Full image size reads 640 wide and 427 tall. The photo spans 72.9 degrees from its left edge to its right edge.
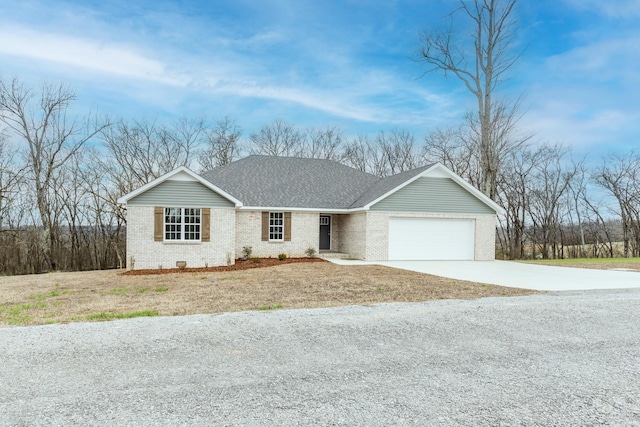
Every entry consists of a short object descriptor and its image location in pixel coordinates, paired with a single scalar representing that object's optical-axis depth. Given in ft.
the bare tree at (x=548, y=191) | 106.68
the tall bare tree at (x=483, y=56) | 87.15
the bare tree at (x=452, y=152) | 105.50
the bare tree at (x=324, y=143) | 114.83
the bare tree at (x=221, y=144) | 105.29
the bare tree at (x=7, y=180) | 75.31
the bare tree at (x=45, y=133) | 80.02
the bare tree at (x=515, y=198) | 104.58
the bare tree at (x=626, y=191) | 102.73
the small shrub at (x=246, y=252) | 64.03
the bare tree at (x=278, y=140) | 112.06
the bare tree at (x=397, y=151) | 112.88
